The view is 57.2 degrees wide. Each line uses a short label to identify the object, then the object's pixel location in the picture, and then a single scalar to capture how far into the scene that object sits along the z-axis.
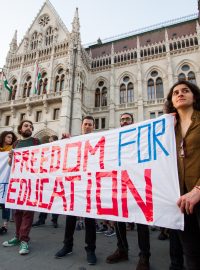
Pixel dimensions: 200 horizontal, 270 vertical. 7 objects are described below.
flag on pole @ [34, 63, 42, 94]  20.62
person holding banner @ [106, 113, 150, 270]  2.45
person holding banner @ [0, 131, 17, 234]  4.79
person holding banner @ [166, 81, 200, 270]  1.53
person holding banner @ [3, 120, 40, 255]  3.13
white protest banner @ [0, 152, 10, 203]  4.16
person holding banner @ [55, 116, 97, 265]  2.75
